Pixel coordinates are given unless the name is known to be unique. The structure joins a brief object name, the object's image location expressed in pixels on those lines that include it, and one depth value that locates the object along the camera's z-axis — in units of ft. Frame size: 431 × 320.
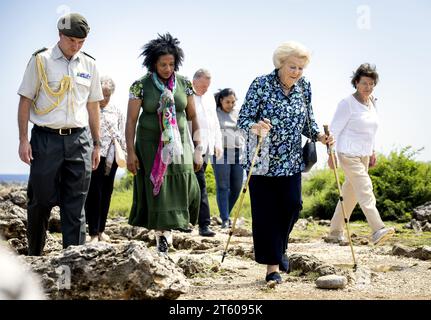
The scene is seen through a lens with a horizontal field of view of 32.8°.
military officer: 20.27
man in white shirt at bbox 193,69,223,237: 34.55
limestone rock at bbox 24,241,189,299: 15.57
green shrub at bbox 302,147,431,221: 47.75
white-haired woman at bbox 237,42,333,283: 20.76
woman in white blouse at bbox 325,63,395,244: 30.19
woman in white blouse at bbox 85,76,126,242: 29.63
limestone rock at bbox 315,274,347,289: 19.90
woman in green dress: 23.98
